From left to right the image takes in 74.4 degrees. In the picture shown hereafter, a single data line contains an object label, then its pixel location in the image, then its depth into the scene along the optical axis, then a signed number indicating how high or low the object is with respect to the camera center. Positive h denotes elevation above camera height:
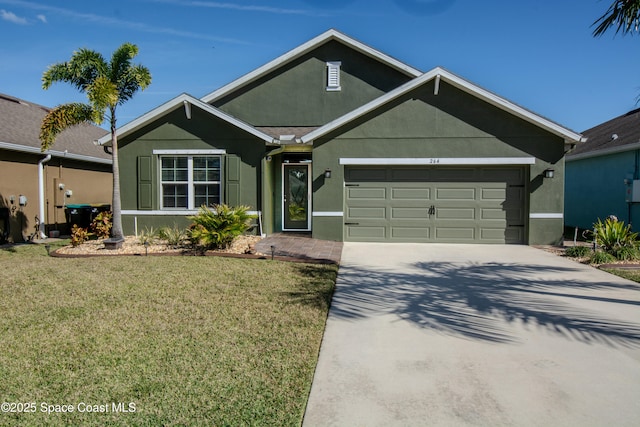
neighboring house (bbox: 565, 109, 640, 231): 13.77 +1.00
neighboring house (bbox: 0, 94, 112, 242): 12.52 +1.00
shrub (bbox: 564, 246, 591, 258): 10.02 -1.19
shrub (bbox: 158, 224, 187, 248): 10.98 -0.89
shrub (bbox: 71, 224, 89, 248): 11.04 -0.86
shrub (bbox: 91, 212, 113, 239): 12.19 -0.63
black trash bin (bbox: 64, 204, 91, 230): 14.80 -0.48
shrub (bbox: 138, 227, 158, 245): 11.20 -0.91
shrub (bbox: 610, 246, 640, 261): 9.39 -1.16
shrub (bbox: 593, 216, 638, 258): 9.80 -0.85
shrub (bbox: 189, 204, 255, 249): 10.00 -0.57
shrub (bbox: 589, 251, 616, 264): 9.19 -1.23
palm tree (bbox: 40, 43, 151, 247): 10.45 +3.05
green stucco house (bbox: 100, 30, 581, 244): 11.85 +1.07
